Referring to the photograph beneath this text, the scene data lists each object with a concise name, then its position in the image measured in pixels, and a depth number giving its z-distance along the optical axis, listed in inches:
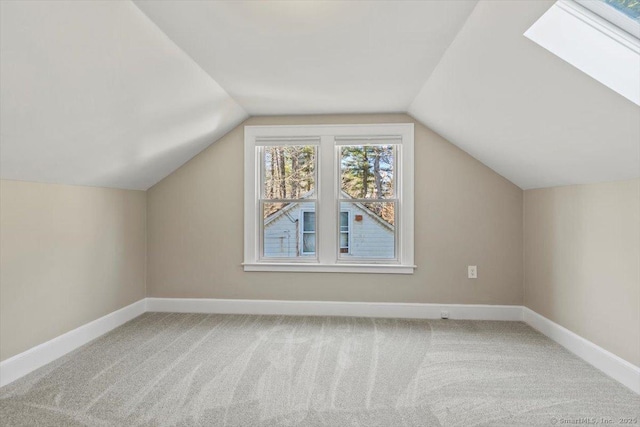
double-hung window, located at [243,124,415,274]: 152.3
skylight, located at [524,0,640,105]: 67.3
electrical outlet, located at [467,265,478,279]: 148.5
